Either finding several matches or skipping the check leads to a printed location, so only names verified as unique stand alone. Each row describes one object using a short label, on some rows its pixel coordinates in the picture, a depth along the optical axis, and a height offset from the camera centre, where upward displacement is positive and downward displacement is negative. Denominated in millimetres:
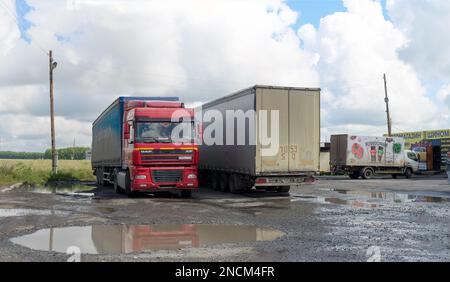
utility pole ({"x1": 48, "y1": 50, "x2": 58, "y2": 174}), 35406 +3126
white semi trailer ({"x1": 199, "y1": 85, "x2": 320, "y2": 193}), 18719 +613
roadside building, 43000 +468
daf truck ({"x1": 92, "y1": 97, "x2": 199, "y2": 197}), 17750 +168
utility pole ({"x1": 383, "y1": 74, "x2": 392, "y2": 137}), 47500 +3853
